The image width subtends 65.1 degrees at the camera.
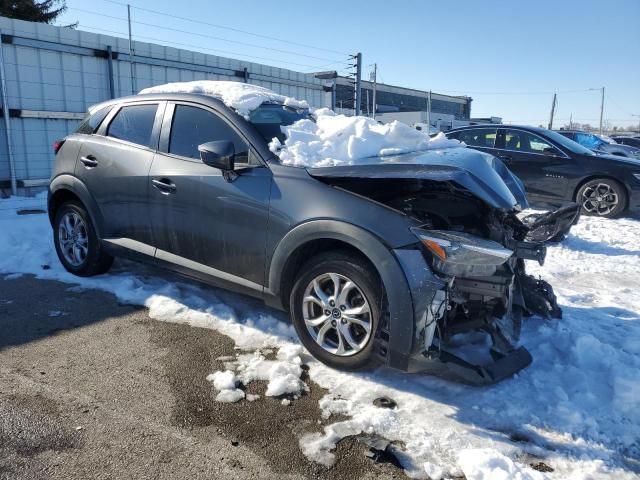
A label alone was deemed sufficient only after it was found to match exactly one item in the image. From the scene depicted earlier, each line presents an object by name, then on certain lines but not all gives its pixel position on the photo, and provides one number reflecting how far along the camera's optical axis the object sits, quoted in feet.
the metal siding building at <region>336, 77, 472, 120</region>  169.05
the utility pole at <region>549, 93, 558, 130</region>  150.49
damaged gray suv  9.71
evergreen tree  70.59
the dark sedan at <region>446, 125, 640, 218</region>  28.12
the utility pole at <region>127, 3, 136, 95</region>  34.79
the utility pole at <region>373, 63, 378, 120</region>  60.13
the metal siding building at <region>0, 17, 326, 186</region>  29.50
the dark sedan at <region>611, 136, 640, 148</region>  73.75
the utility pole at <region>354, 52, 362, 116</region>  44.27
